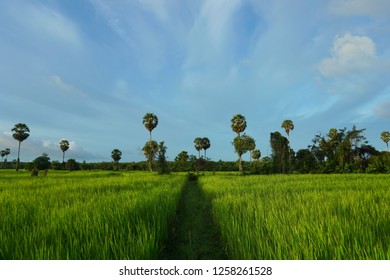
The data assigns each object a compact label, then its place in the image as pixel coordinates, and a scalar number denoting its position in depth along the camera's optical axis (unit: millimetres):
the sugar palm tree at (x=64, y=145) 89562
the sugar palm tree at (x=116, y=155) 85062
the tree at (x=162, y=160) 33781
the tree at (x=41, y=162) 48656
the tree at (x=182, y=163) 51031
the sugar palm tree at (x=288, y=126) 50509
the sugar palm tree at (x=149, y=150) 51969
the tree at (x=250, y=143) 43228
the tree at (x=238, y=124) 51000
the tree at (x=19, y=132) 68125
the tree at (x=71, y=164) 61362
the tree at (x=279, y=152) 36188
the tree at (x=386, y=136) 61875
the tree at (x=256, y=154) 77125
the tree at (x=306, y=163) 35844
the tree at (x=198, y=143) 70438
